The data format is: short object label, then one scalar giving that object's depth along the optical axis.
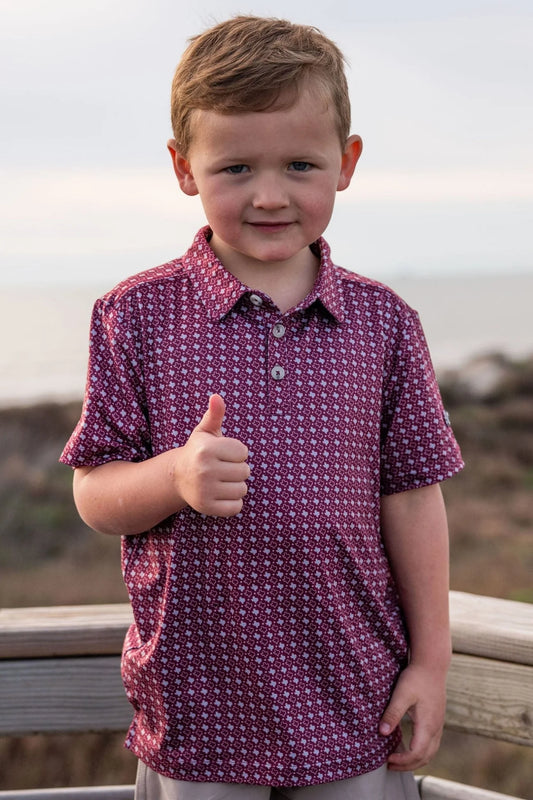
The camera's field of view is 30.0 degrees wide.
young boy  1.33
